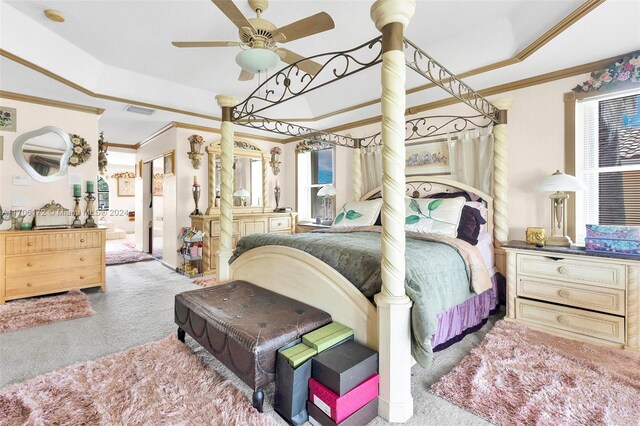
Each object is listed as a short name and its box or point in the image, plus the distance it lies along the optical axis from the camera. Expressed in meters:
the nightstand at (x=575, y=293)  2.12
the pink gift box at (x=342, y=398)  1.37
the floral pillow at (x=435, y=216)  2.74
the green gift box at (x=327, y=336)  1.58
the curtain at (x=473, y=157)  3.18
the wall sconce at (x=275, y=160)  5.60
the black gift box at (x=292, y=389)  1.47
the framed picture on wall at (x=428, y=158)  3.58
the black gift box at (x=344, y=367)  1.38
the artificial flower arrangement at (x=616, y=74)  2.40
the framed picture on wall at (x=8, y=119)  3.43
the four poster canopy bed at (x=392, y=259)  1.51
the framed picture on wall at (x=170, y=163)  4.79
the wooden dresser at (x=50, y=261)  3.23
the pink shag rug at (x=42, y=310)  2.77
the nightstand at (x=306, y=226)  4.93
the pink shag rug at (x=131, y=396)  1.51
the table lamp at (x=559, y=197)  2.44
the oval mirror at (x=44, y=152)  3.57
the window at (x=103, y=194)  9.40
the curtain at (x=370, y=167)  4.13
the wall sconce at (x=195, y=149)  4.62
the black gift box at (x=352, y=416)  1.40
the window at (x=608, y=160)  2.48
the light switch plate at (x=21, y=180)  3.55
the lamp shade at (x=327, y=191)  4.66
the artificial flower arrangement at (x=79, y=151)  3.88
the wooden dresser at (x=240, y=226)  4.51
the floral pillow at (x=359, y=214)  3.44
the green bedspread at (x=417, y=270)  1.52
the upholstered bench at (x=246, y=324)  1.53
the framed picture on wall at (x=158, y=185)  7.35
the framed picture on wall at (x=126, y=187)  9.89
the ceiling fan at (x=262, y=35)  1.89
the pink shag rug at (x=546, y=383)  1.51
